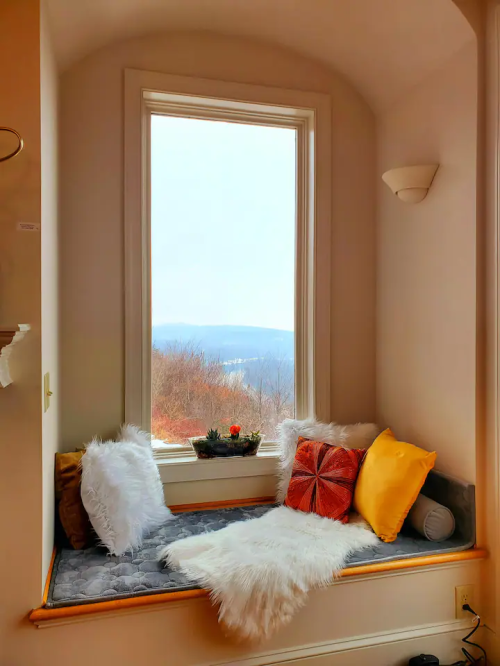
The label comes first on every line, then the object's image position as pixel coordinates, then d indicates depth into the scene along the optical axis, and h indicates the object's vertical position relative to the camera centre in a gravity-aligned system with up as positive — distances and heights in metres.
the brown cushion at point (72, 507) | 1.87 -0.62
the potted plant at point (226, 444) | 2.31 -0.48
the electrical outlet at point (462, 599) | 1.92 -0.98
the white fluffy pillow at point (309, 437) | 2.29 -0.44
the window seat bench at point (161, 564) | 1.58 -0.78
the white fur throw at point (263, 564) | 1.59 -0.74
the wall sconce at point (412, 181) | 2.10 +0.66
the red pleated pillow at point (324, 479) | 2.07 -0.58
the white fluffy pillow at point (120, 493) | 1.84 -0.58
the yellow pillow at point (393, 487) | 1.94 -0.57
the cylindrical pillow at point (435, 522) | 1.95 -0.70
